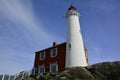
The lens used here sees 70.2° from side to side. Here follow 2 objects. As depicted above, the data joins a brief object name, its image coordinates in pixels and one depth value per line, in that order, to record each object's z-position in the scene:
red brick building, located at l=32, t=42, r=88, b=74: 16.65
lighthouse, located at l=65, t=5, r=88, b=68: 15.19
